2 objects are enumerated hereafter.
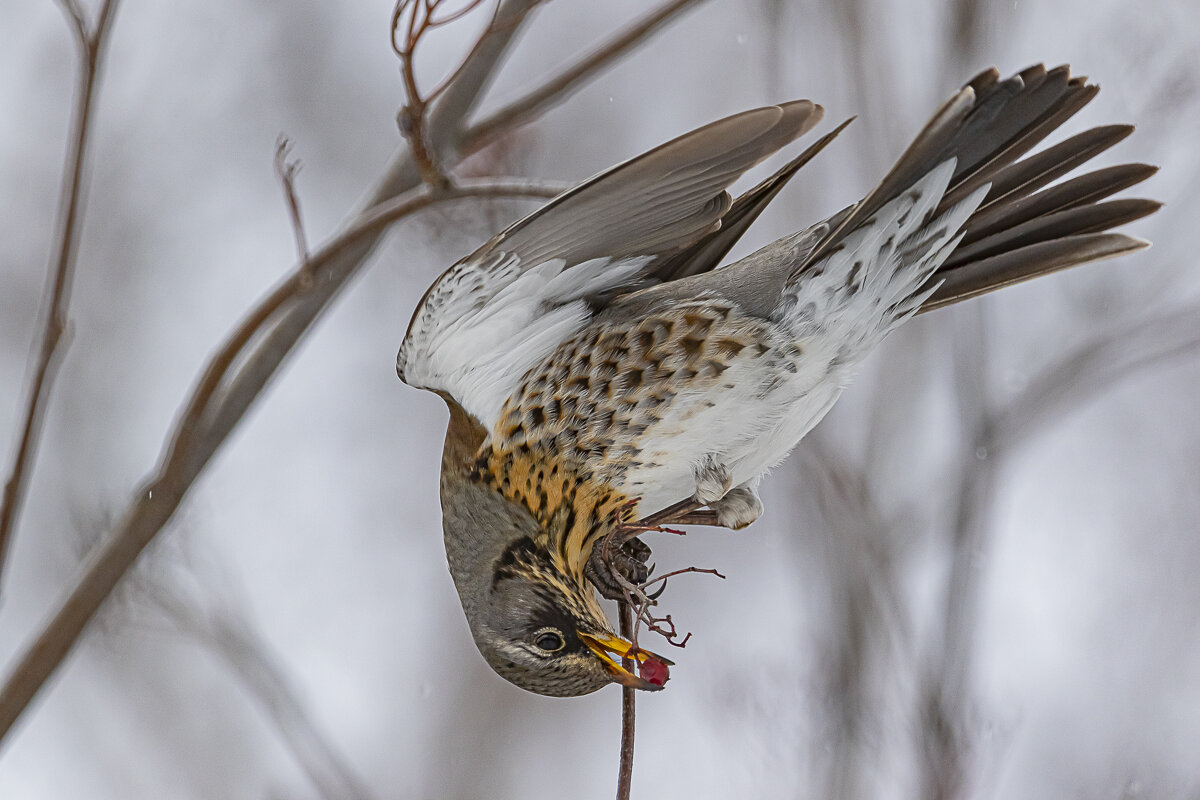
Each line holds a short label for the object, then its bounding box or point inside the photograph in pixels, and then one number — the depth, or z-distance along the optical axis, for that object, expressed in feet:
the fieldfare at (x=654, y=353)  14.52
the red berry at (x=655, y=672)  11.21
